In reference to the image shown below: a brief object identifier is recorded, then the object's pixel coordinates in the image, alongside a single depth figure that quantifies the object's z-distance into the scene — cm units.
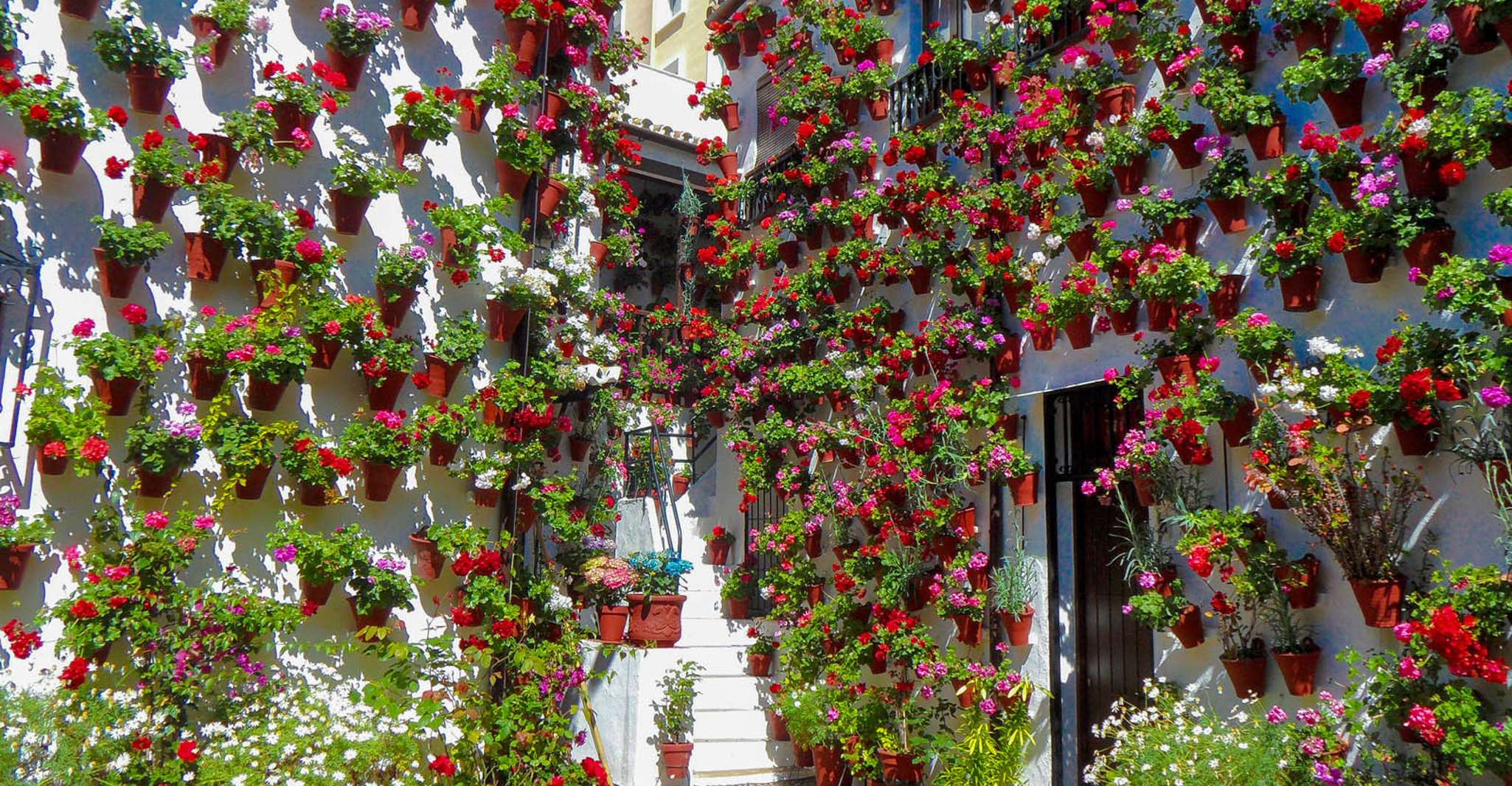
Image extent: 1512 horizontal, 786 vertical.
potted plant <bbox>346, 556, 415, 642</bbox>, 641
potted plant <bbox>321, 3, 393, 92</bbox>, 682
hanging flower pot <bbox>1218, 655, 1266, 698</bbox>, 507
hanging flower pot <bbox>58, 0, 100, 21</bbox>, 604
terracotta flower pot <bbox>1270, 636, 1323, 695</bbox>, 488
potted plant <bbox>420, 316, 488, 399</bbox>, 695
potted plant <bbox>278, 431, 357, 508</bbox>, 626
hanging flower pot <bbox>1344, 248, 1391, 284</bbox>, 488
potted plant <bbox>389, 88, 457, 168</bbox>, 697
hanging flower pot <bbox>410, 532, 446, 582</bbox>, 679
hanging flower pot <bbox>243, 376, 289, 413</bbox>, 628
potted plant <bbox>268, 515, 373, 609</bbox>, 617
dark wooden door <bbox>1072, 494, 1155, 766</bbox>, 603
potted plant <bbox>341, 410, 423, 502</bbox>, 653
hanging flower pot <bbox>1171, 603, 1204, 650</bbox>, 537
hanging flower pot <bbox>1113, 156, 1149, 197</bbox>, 607
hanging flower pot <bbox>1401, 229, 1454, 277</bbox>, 460
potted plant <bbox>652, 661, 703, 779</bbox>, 700
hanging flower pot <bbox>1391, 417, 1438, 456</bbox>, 455
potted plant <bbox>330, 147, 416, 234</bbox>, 668
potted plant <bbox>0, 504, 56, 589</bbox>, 547
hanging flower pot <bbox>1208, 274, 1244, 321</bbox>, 551
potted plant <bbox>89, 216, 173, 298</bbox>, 590
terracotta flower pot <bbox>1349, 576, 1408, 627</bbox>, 455
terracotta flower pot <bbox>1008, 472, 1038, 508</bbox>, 652
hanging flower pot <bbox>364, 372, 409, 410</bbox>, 668
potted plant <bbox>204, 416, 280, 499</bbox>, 607
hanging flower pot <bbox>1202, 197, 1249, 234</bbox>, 555
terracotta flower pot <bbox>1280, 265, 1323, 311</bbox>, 512
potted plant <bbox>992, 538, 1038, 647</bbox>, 642
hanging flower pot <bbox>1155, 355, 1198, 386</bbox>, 553
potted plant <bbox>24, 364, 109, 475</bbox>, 560
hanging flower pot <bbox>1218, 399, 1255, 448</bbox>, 525
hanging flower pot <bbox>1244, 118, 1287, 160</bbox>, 543
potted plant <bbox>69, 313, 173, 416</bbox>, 576
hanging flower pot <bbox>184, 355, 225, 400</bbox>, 609
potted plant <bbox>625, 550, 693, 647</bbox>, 740
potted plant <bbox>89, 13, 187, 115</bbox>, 604
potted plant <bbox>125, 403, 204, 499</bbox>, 582
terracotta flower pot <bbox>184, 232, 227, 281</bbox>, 626
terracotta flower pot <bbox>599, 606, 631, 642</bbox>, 743
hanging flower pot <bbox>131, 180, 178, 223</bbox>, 609
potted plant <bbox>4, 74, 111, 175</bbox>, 570
